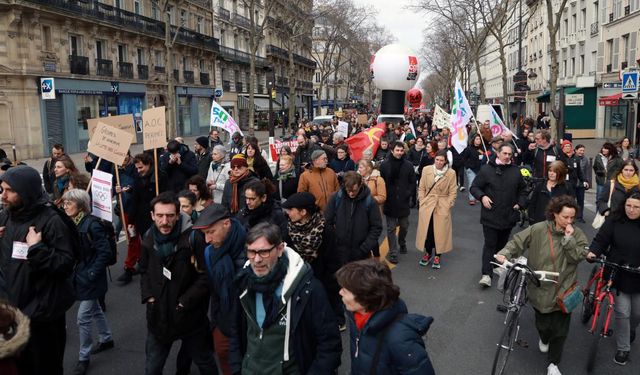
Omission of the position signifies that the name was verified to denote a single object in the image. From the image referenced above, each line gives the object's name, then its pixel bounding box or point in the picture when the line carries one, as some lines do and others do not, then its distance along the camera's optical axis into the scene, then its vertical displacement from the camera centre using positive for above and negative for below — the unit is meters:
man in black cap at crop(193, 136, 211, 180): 8.76 -0.56
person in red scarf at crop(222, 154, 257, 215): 5.96 -0.69
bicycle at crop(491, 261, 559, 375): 4.28 -1.44
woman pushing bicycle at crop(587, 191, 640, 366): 4.49 -1.16
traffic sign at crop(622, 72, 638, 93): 12.05 +0.71
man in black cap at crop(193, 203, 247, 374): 3.45 -0.86
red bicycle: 4.45 -1.55
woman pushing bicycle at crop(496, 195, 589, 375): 4.39 -1.14
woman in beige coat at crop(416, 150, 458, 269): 7.40 -1.16
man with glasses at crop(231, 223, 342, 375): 2.99 -1.05
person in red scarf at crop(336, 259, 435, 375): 2.53 -0.95
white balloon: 19.06 +1.72
